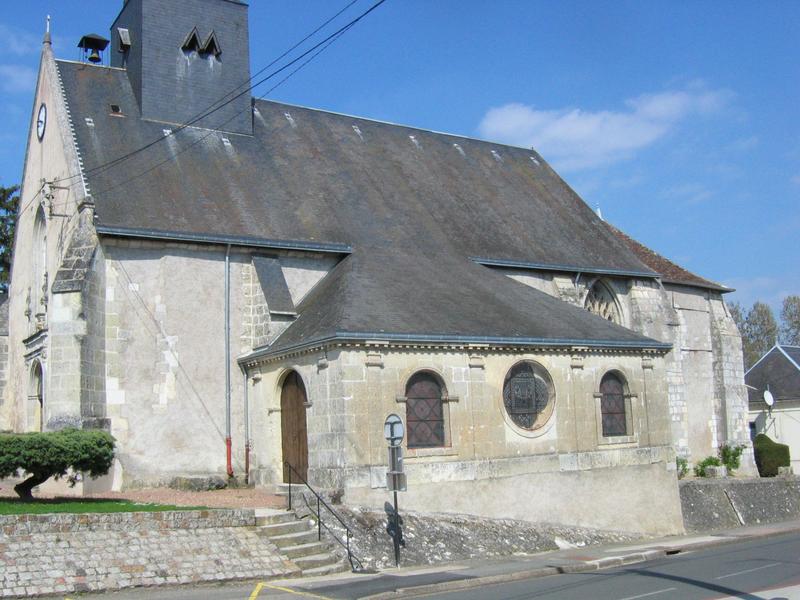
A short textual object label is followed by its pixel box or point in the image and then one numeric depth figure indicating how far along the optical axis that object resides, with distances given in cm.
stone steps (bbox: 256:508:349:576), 1332
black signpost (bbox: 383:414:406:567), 1409
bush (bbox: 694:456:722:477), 2595
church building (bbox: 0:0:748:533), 1681
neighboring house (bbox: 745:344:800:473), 3538
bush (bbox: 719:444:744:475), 2717
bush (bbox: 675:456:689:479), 2545
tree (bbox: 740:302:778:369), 6032
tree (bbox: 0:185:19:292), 3316
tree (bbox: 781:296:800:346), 6025
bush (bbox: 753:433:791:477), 2888
